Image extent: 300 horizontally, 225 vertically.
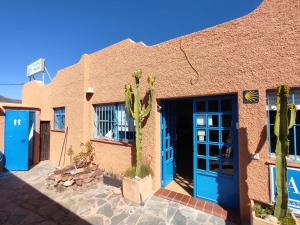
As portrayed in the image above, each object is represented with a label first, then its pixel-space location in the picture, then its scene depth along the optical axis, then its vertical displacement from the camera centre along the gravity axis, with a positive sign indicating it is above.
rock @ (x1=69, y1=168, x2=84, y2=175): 6.73 -2.17
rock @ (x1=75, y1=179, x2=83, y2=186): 6.42 -2.46
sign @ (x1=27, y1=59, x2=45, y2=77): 13.09 +3.79
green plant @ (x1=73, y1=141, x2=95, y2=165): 7.61 -1.72
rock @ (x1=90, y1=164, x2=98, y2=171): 7.33 -2.21
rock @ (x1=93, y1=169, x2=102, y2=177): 7.00 -2.33
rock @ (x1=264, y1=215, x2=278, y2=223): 3.17 -1.91
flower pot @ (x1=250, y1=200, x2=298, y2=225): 3.14 -1.94
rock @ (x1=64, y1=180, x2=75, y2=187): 6.29 -2.45
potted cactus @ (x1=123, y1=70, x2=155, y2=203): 5.14 -1.73
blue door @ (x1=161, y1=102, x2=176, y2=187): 6.06 -0.95
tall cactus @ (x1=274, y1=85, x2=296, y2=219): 3.08 -0.52
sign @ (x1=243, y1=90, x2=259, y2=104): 4.04 +0.45
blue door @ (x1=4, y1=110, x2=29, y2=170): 8.46 -1.19
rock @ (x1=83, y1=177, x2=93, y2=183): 6.63 -2.46
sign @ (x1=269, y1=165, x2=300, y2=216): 3.63 -1.55
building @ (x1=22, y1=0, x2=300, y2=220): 3.90 +0.51
